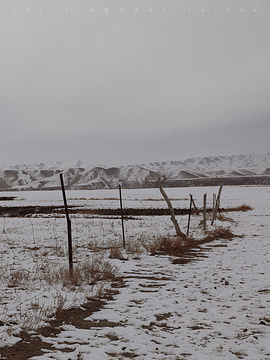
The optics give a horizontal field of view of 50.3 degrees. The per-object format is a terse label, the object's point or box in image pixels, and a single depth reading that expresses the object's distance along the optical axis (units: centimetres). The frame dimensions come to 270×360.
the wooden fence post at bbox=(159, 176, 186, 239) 1293
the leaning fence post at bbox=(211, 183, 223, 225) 1835
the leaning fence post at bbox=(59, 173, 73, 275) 716
